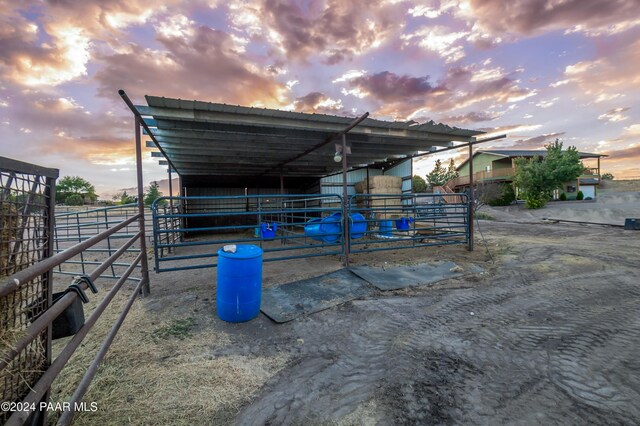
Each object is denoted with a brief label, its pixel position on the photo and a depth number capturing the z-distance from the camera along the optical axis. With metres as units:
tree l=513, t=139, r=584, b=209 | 21.32
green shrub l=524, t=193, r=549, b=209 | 21.55
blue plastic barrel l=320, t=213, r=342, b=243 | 5.69
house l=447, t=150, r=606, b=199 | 28.75
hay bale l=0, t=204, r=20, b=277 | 1.22
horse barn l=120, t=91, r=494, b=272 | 4.73
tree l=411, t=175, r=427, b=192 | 41.79
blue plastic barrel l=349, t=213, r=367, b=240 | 5.59
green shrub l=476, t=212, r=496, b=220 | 18.53
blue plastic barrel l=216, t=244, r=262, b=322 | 2.92
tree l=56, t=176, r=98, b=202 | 43.69
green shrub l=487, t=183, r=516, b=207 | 25.44
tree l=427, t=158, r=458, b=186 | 45.78
